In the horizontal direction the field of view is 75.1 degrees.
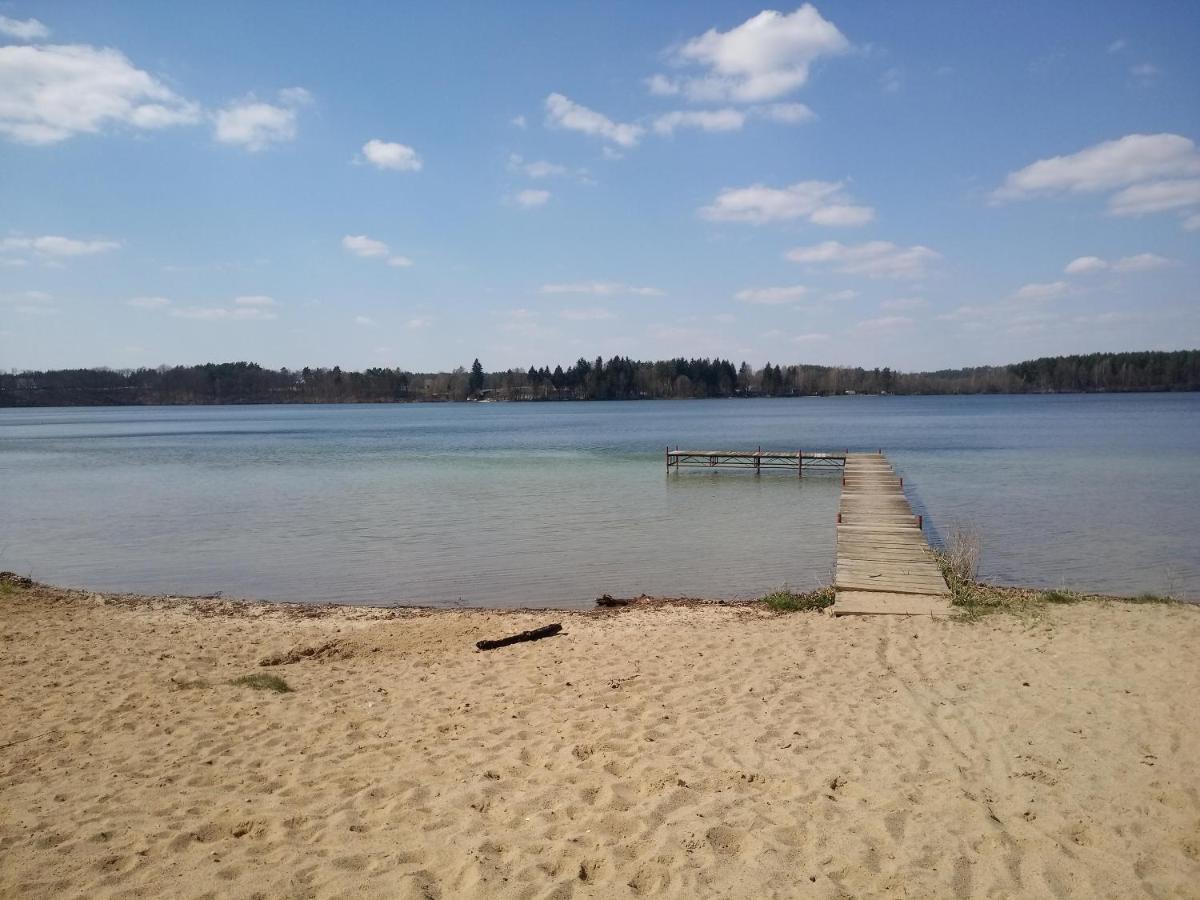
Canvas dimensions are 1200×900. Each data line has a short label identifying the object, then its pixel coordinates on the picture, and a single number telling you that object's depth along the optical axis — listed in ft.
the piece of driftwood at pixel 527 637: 30.63
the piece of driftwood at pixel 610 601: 40.62
